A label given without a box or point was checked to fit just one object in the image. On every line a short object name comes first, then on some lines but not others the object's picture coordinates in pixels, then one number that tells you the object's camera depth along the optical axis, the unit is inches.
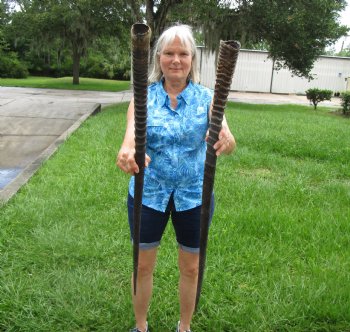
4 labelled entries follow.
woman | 80.7
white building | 1386.6
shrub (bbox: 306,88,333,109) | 875.4
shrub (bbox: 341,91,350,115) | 749.9
